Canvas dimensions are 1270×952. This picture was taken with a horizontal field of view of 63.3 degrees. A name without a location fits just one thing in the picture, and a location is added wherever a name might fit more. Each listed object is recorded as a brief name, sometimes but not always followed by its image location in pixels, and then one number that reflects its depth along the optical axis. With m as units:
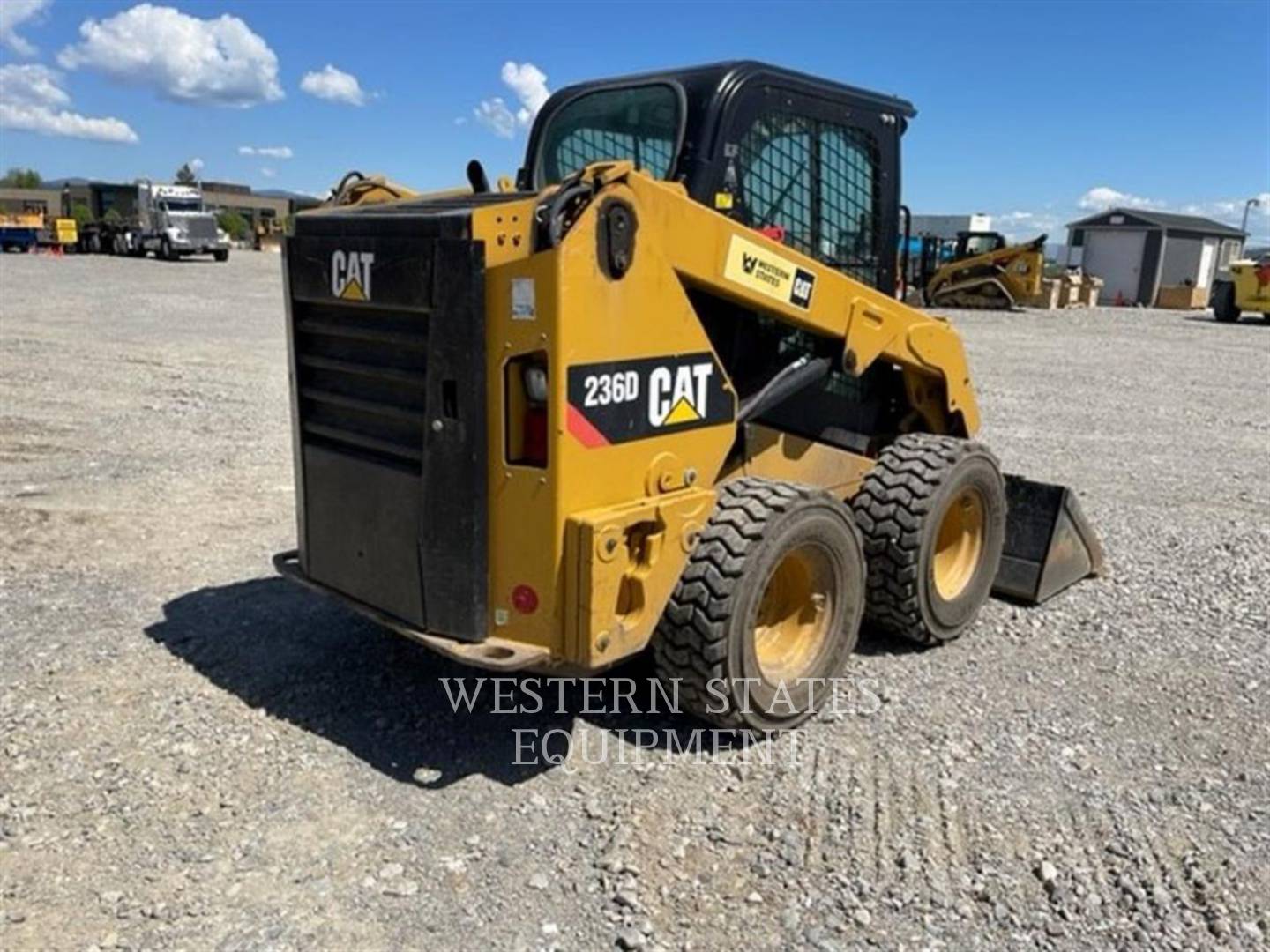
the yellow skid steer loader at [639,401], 3.15
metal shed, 40.09
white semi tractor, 37.44
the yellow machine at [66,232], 46.34
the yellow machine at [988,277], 28.31
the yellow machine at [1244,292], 26.97
